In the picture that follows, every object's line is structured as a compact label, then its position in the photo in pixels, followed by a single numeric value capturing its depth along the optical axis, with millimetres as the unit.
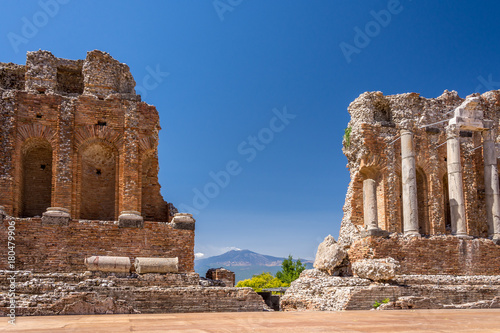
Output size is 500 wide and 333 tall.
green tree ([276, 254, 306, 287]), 49219
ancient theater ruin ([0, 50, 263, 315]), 15625
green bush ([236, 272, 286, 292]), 48188
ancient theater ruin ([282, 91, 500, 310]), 19906
